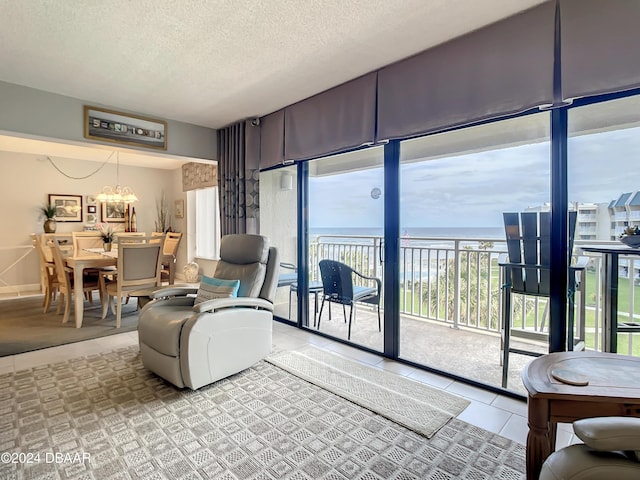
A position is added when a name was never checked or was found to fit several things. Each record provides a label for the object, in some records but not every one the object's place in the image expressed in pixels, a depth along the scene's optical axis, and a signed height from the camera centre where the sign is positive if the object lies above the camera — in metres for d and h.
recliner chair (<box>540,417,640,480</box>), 0.95 -0.67
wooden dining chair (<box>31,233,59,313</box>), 4.33 -0.58
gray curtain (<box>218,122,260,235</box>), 4.16 +0.72
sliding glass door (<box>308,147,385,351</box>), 3.44 -0.07
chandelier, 5.03 +0.58
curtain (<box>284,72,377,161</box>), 2.88 +1.10
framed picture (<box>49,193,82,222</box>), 6.02 +0.52
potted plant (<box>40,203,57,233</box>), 5.82 +0.32
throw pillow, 2.69 -0.46
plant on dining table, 6.48 +0.12
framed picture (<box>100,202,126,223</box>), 6.59 +0.45
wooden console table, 1.14 -0.58
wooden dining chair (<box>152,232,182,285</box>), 4.83 -0.32
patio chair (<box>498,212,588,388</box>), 2.12 -0.23
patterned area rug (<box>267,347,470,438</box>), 1.98 -1.10
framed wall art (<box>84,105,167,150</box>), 3.59 +1.22
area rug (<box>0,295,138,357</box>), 3.27 -1.06
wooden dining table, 3.78 -0.42
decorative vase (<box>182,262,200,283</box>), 6.34 -0.73
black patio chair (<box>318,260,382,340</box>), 3.40 -0.58
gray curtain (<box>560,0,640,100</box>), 1.71 +1.01
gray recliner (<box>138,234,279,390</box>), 2.26 -0.67
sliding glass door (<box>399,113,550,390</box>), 2.74 -0.04
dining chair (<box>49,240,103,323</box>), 3.92 -0.58
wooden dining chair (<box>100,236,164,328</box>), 3.88 -0.47
